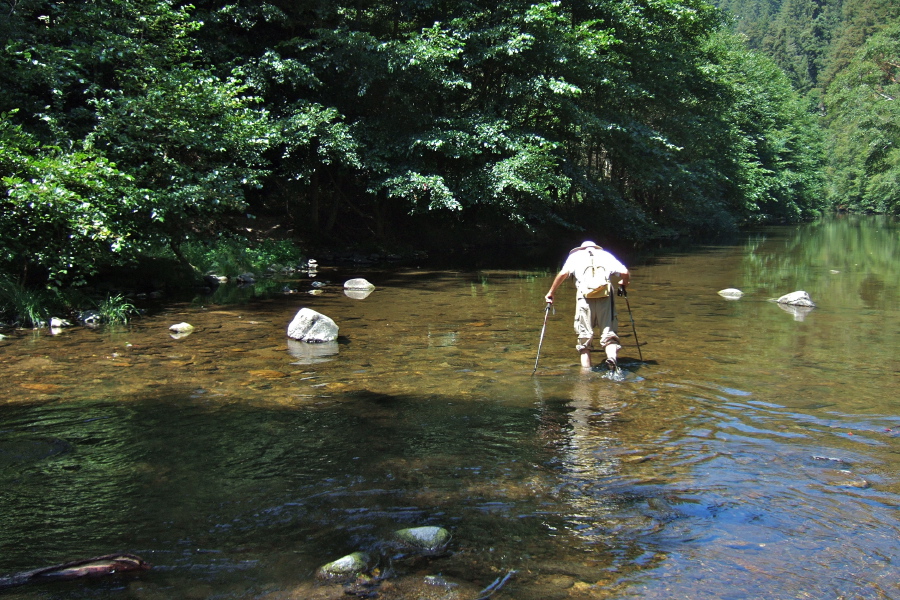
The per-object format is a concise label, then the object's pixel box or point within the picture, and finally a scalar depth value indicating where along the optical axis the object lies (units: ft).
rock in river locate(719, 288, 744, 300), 44.79
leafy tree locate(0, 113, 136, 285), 32.73
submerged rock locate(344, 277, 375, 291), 49.26
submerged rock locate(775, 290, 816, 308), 41.22
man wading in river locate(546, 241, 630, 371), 25.75
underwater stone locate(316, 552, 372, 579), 11.81
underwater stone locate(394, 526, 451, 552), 12.75
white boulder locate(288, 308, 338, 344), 31.32
